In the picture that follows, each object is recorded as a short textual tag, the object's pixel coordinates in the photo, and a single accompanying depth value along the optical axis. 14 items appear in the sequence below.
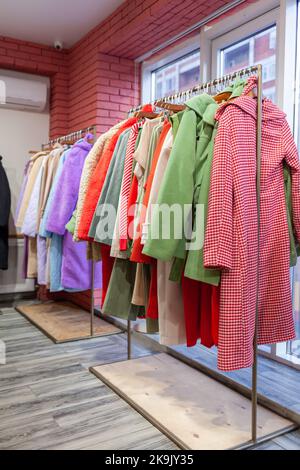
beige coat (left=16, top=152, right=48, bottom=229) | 3.96
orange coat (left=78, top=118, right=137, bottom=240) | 2.51
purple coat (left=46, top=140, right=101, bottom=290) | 3.29
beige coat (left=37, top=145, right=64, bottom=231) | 3.62
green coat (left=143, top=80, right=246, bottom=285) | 1.82
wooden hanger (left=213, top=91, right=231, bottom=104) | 2.00
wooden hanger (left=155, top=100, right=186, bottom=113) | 2.24
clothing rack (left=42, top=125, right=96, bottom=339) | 3.25
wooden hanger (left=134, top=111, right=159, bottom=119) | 2.43
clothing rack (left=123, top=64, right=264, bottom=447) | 1.82
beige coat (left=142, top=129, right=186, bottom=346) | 2.03
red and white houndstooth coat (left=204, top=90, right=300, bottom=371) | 1.71
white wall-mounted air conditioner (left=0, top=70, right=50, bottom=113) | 4.43
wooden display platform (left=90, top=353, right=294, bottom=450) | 1.93
